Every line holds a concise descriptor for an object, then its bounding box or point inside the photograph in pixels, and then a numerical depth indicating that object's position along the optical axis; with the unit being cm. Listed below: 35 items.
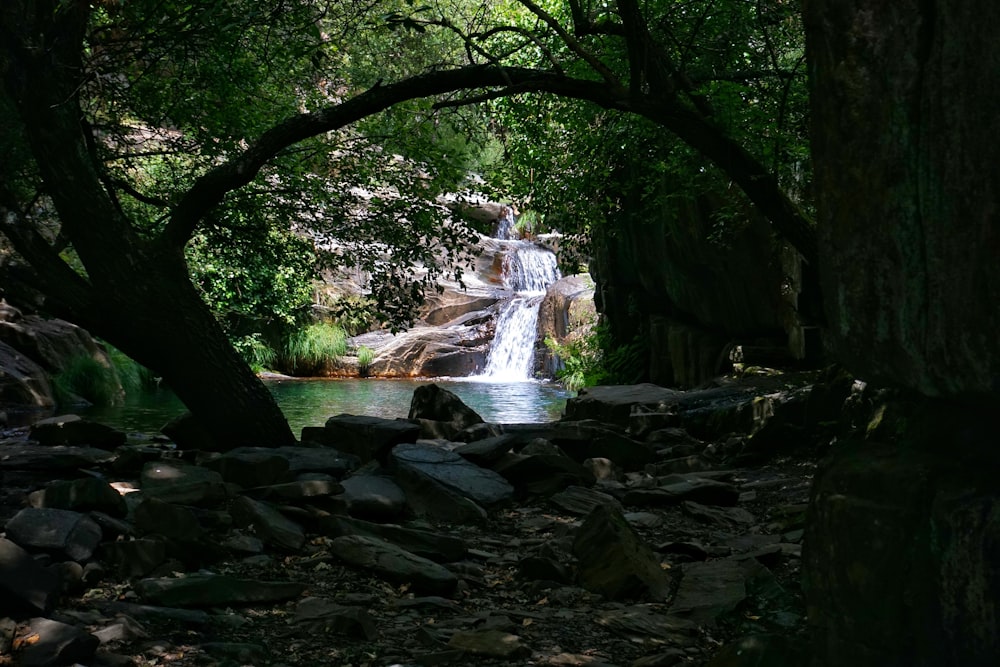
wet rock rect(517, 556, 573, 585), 458
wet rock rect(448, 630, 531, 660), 346
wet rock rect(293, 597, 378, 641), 365
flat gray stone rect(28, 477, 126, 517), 461
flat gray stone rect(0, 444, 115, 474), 615
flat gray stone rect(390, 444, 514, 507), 635
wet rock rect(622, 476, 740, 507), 652
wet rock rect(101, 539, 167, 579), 407
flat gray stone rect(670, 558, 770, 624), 398
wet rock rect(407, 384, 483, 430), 1038
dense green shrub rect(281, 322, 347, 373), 2442
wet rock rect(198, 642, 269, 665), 329
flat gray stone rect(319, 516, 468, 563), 494
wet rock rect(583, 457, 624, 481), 776
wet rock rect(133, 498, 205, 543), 448
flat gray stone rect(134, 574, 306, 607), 379
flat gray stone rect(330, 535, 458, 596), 436
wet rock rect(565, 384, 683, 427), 1084
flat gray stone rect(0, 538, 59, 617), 313
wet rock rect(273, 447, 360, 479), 645
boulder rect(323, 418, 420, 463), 739
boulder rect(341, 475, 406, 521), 567
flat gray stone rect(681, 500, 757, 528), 609
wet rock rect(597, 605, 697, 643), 376
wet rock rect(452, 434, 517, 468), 714
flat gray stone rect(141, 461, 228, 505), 522
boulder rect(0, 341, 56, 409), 1334
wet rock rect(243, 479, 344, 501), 544
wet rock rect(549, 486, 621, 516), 633
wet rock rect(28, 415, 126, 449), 802
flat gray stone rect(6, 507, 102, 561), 396
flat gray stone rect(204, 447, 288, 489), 589
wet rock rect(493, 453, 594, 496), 689
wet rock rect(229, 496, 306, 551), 488
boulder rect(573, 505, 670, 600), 433
